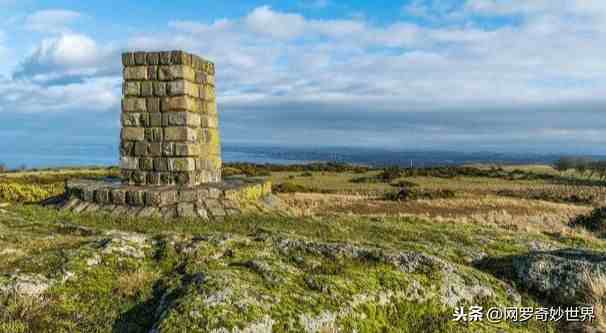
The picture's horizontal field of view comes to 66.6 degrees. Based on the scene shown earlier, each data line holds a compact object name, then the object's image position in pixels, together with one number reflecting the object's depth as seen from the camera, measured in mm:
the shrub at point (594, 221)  21531
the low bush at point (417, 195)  32438
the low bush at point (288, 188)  35719
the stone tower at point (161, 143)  14781
